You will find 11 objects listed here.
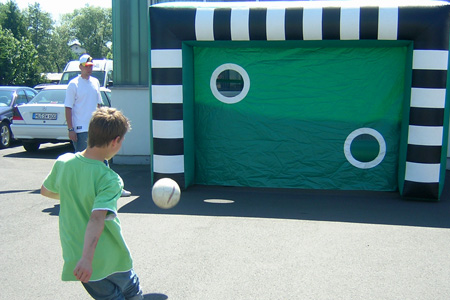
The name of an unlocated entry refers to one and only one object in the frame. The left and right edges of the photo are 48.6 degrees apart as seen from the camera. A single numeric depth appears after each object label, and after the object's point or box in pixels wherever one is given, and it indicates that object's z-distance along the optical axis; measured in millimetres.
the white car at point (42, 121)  10805
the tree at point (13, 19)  58219
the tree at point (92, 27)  96312
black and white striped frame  6586
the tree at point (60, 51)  84438
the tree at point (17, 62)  36562
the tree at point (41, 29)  81500
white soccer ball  3635
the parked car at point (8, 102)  12484
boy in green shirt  2604
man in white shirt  6672
